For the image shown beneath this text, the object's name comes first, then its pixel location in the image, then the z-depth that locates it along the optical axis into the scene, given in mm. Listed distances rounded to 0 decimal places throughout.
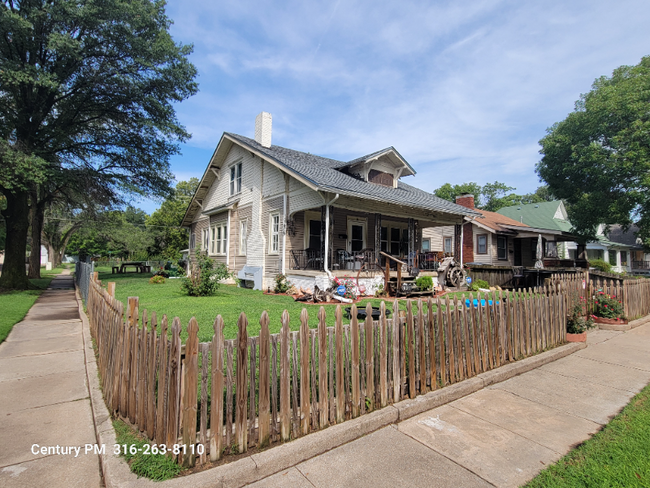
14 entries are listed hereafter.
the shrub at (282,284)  13391
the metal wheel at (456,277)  14706
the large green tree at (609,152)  21469
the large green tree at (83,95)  14719
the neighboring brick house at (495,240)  22531
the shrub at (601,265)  27609
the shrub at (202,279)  11289
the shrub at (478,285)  14417
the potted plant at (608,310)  8625
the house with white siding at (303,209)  13039
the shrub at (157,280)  17216
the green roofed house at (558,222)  30302
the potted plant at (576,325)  6738
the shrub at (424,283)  12172
